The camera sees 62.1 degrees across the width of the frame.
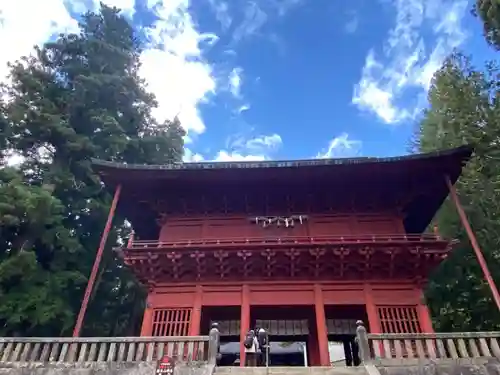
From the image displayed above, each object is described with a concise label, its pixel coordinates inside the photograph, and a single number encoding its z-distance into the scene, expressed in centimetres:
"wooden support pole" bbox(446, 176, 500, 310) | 1059
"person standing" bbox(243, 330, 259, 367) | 1082
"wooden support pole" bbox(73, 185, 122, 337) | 1056
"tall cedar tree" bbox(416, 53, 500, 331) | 1576
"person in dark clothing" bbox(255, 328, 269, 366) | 1063
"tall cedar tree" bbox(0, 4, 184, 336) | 1445
